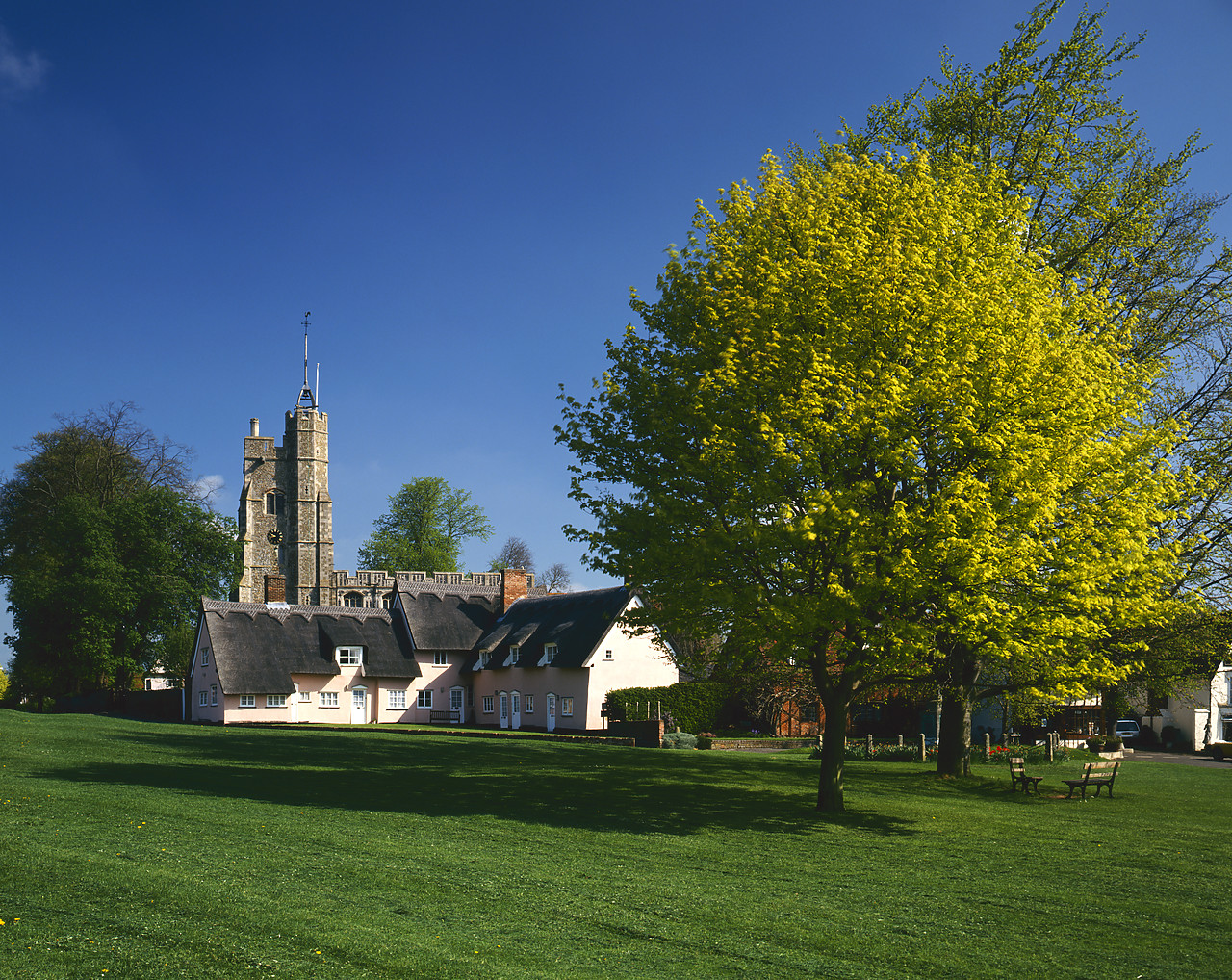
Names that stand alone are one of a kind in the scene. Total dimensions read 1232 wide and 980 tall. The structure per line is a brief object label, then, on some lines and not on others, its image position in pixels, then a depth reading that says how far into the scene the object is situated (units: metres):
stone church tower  102.94
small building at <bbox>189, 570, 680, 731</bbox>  49.41
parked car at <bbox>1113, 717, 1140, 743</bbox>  60.97
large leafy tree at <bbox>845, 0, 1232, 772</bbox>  24.64
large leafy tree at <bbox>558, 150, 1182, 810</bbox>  16.16
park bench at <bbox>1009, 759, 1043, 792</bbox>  23.41
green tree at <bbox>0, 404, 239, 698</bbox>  53.62
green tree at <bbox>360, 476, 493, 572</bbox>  100.82
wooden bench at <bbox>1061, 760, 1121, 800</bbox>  22.55
